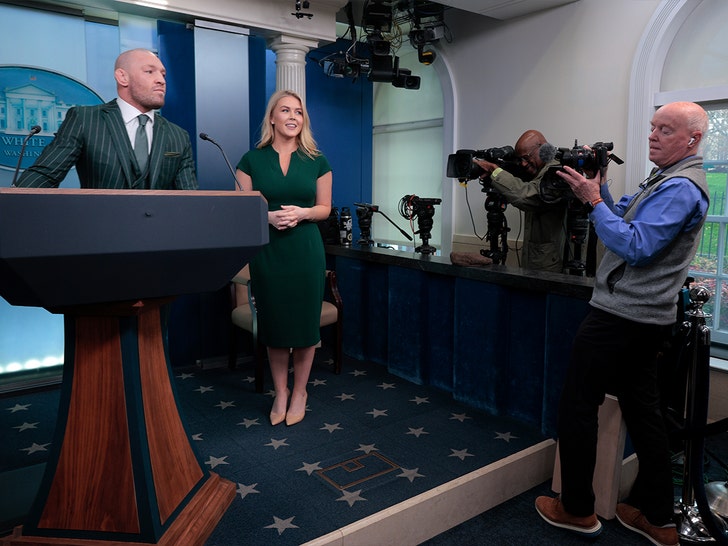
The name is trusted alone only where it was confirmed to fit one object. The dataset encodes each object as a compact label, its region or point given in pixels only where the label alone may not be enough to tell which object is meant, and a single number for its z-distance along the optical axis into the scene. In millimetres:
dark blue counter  2711
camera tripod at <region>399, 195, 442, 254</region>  3809
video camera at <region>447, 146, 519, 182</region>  3680
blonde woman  2625
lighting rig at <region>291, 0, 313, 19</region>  3949
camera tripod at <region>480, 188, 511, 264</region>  3652
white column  4238
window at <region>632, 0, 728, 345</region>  3672
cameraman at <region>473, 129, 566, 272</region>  3561
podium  1265
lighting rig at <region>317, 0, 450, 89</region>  4828
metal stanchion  2096
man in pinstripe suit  1651
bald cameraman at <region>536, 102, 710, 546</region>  1868
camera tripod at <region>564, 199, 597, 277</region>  3049
